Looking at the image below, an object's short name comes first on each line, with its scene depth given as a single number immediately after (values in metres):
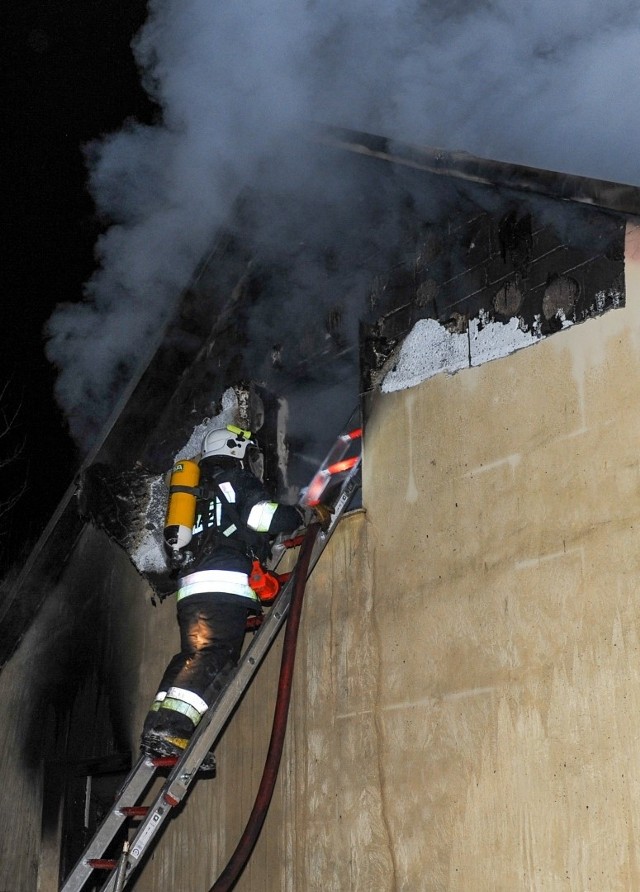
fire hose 4.58
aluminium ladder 4.50
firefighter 4.81
